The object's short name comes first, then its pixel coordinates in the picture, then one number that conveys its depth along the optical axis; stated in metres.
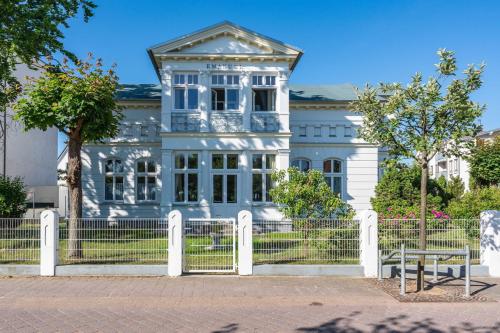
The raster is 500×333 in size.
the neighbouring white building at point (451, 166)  38.53
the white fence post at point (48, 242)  9.44
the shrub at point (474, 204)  14.86
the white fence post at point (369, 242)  9.59
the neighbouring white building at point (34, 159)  25.88
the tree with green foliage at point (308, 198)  10.95
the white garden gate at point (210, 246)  9.60
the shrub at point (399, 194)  17.47
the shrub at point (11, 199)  13.80
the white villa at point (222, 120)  18.50
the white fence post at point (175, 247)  9.48
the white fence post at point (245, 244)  9.51
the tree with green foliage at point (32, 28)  13.24
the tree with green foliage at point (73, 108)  11.53
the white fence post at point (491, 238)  9.52
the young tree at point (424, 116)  8.25
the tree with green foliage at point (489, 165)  24.97
